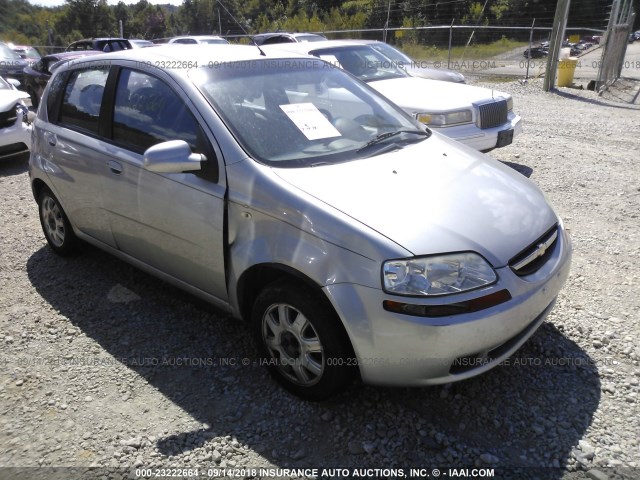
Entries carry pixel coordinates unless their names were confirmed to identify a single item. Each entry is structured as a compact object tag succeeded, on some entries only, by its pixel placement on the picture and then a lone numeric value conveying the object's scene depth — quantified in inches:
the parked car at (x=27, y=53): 663.1
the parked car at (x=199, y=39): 688.4
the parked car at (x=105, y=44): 633.0
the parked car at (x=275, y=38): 666.6
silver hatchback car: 96.0
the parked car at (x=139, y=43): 688.4
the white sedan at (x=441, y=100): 252.7
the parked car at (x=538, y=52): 922.1
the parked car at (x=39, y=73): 518.3
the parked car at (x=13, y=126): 298.7
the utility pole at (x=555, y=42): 520.4
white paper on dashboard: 125.9
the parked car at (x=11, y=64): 602.5
